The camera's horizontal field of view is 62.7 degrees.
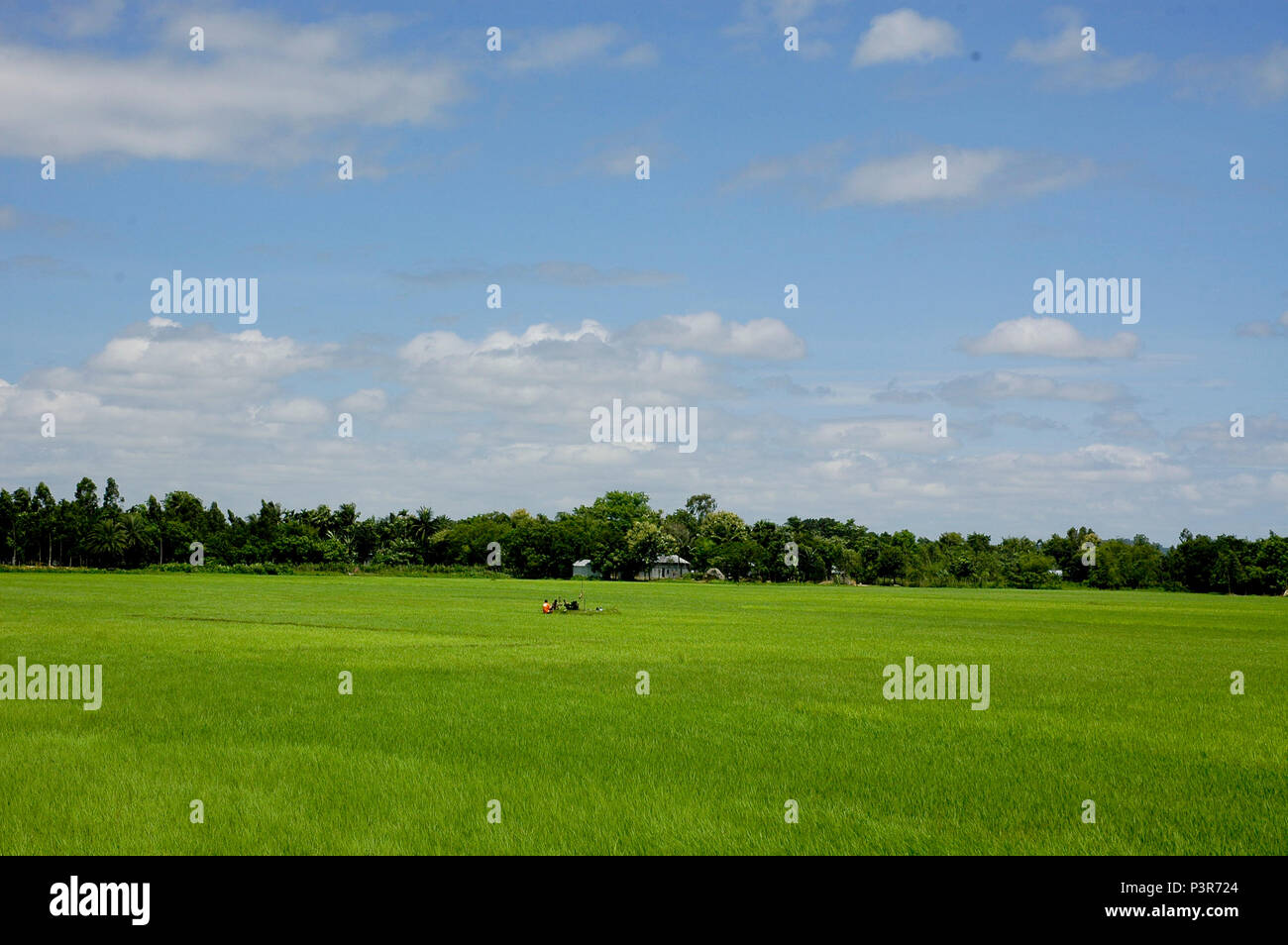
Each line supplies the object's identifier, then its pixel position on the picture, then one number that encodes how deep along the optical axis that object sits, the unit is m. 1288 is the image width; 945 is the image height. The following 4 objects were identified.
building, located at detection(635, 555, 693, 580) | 167.12
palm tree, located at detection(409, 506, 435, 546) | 165.12
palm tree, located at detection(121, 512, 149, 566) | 147.38
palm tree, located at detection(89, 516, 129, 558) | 143.88
